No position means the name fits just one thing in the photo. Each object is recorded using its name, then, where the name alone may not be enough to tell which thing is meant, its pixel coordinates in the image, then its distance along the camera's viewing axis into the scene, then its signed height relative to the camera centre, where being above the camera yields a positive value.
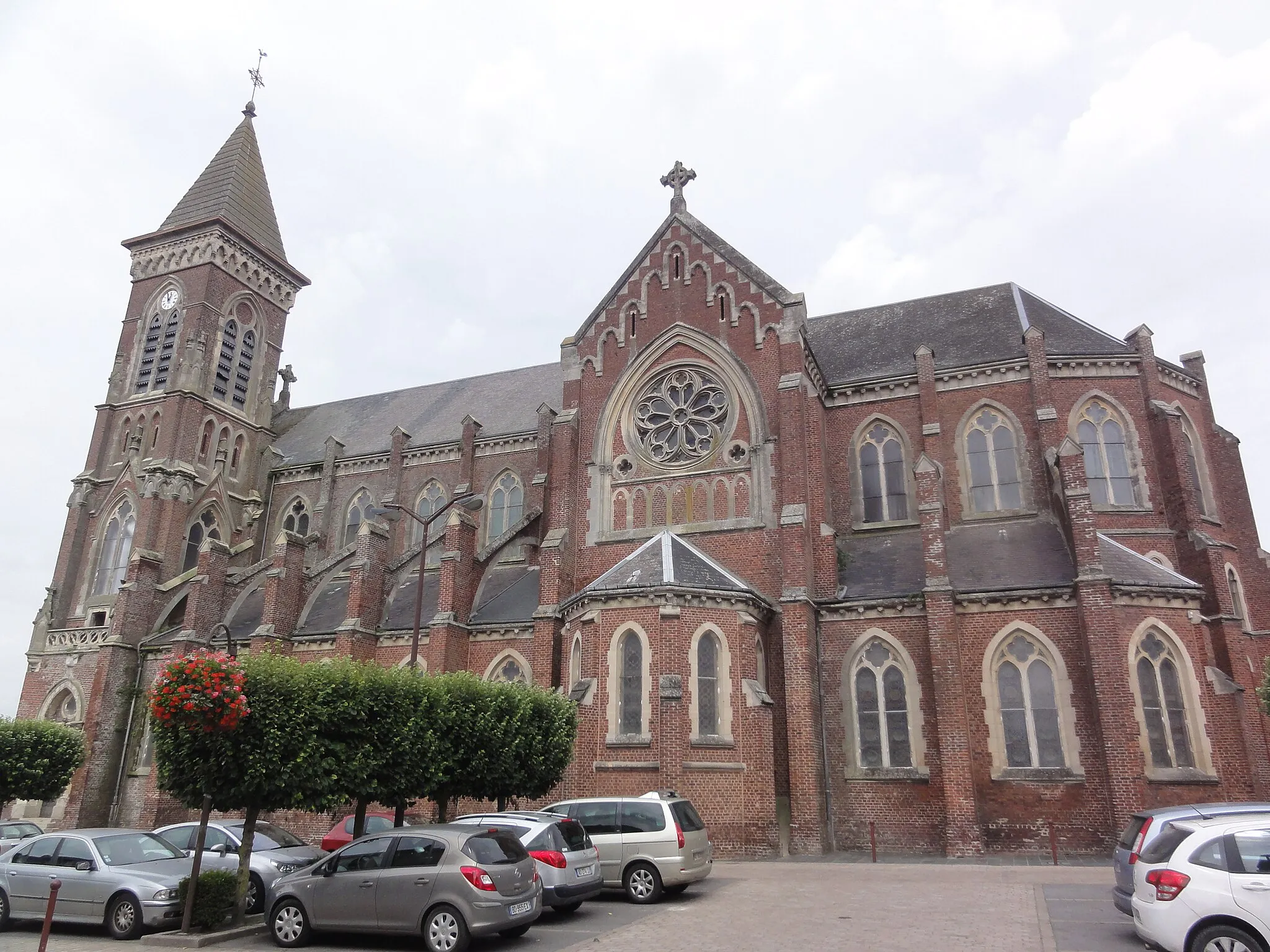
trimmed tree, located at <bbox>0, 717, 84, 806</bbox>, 25.41 +0.05
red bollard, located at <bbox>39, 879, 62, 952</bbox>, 10.86 -1.76
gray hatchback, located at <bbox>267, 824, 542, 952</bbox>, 11.45 -1.64
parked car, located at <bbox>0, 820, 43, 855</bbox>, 21.58 -1.74
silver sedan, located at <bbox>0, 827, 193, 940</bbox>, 13.55 -1.77
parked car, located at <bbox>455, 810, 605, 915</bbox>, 13.21 -1.33
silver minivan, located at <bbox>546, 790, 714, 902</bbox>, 14.96 -1.31
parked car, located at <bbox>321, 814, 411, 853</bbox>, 18.95 -1.43
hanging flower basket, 13.39 +0.92
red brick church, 21.05 +5.73
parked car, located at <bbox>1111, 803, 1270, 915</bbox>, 10.66 -0.82
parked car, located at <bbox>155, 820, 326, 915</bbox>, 15.30 -1.54
